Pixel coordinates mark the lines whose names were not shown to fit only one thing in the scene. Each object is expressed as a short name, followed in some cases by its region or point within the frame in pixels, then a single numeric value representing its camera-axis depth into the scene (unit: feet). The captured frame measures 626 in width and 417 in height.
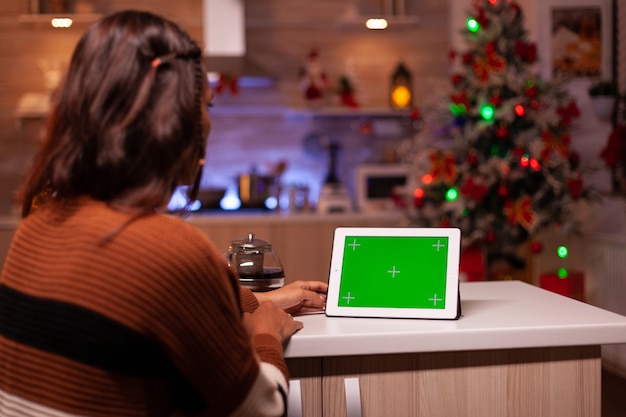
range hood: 16.67
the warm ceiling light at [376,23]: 16.72
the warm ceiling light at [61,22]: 16.98
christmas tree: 13.91
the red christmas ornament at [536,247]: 13.76
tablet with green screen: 5.17
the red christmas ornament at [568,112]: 13.97
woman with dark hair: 3.38
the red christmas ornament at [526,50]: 14.19
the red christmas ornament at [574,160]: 14.26
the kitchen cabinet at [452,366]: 4.80
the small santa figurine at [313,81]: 17.63
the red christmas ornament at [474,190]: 13.75
